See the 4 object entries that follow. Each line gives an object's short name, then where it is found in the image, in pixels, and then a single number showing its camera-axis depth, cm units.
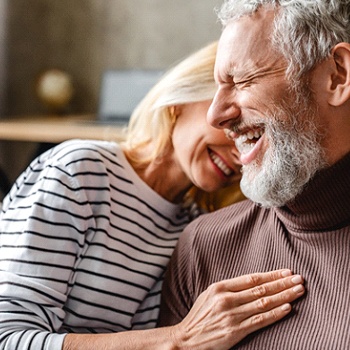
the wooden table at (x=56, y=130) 285
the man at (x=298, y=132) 127
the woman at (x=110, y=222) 144
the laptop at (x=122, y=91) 339
